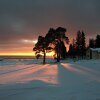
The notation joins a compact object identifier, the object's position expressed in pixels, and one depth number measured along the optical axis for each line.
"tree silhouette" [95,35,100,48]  48.50
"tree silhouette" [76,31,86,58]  45.04
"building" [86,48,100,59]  34.31
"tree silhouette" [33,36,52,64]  30.68
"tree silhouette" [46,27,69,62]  29.99
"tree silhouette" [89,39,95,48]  52.88
